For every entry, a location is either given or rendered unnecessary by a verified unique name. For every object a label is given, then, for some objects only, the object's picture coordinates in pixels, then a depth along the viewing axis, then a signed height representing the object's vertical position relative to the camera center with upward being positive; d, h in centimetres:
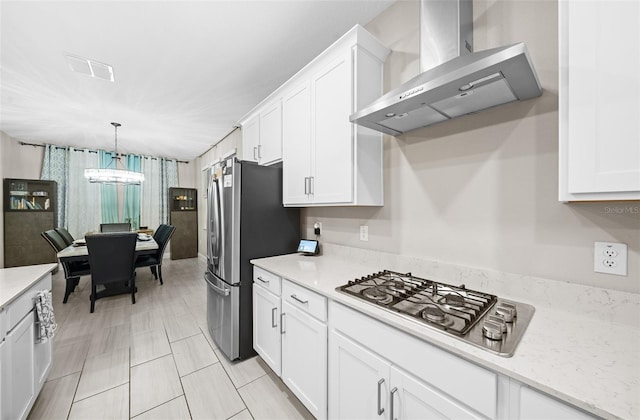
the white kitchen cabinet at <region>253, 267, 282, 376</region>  178 -85
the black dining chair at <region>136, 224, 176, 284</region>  401 -83
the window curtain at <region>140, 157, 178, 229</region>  612 +43
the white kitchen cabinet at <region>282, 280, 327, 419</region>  139 -85
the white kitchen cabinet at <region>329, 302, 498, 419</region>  80 -66
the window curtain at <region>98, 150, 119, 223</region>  565 +25
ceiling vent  233 +140
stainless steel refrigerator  204 -26
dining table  324 -61
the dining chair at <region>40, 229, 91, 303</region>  335 -84
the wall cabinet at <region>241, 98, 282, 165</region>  240 +78
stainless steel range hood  94 +53
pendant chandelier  402 +54
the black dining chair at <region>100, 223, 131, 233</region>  503 -41
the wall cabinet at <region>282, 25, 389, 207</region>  166 +59
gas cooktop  85 -44
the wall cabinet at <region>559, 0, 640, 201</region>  73 +34
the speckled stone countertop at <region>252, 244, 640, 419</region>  63 -45
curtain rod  488 +128
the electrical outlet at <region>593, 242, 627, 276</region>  97 -20
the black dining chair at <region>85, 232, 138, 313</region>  309 -66
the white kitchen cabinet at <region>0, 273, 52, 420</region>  121 -83
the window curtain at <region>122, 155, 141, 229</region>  588 +21
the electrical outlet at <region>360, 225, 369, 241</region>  198 -20
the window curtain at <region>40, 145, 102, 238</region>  517 +43
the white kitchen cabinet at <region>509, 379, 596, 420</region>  63 -53
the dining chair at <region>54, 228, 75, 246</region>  408 -49
